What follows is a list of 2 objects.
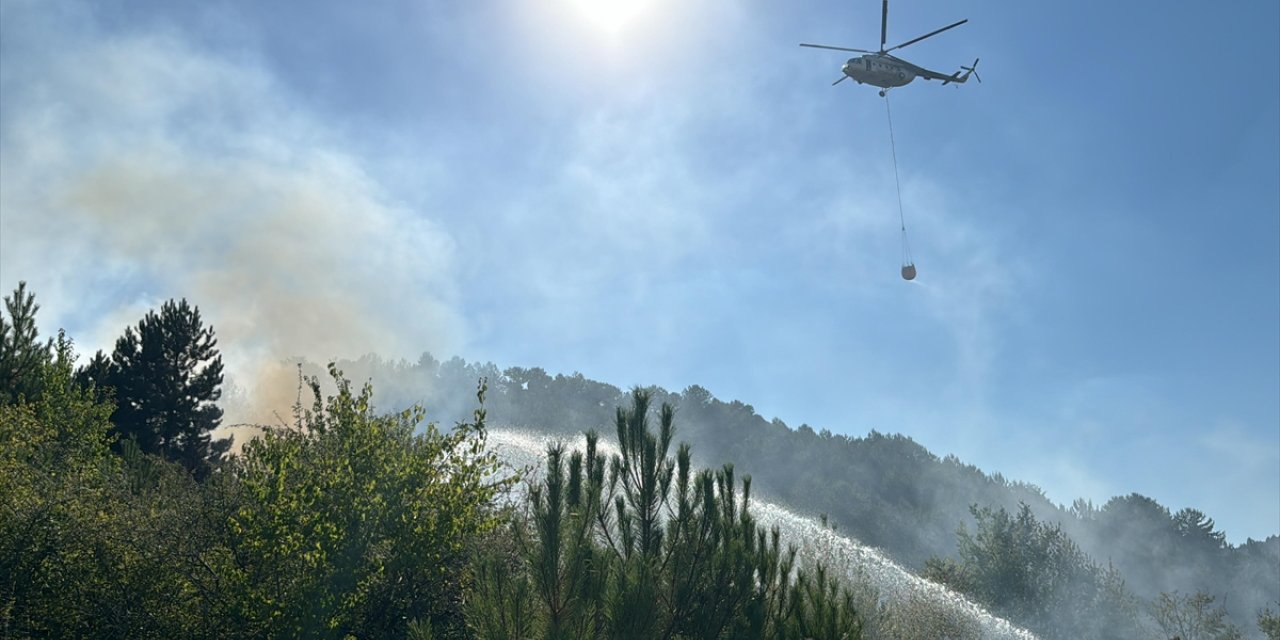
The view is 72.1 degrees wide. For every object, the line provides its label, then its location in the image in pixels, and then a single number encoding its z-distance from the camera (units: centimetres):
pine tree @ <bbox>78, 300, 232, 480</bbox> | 3972
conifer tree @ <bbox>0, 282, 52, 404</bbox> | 3127
